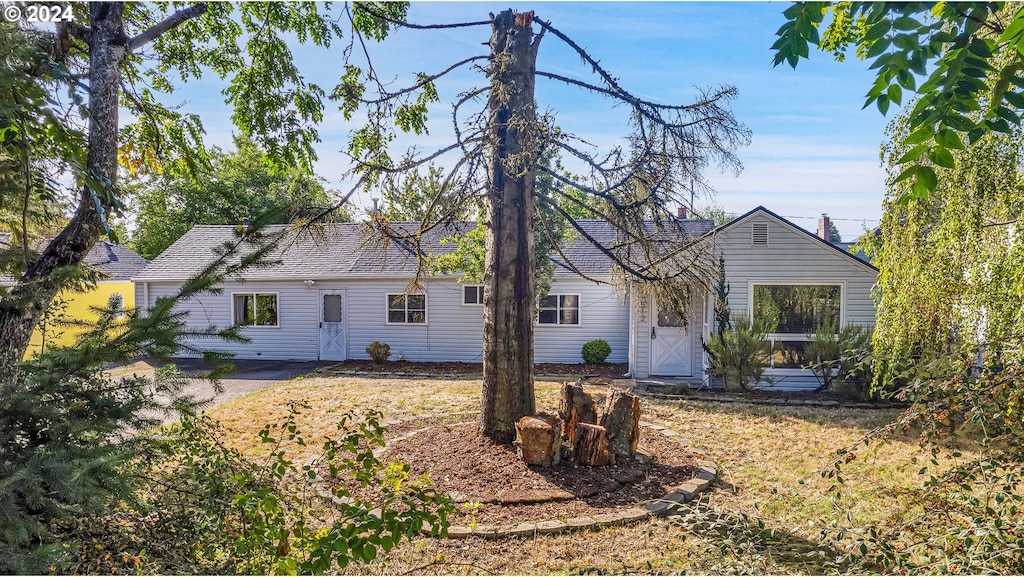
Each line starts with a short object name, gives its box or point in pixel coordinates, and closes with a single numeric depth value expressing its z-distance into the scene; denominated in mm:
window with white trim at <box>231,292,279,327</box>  16578
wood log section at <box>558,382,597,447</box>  6070
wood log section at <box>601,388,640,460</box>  5965
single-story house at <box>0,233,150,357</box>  16766
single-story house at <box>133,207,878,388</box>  11141
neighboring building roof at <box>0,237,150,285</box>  20281
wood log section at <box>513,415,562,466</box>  5500
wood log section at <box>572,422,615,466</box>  5676
